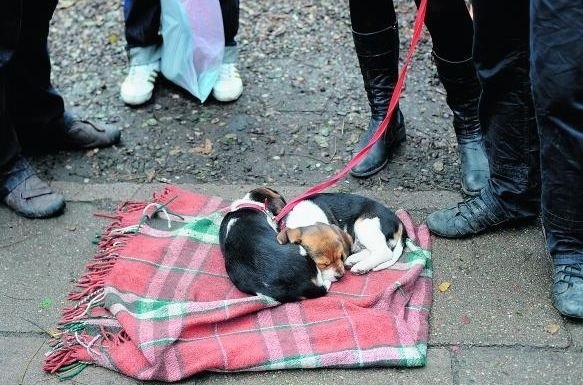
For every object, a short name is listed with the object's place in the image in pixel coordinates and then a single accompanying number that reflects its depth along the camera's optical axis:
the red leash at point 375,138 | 3.40
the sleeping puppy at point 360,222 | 3.44
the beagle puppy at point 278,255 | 3.21
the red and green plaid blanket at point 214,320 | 3.03
